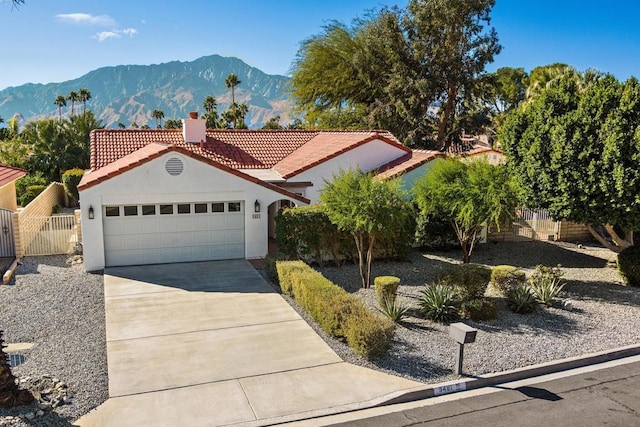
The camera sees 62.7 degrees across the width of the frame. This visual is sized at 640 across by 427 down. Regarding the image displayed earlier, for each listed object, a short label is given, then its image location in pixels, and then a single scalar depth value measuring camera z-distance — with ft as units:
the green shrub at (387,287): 40.32
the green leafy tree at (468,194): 50.06
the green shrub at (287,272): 44.93
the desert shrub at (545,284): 44.09
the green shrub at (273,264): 49.88
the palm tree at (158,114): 330.07
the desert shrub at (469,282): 41.63
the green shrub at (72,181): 99.25
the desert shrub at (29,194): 99.91
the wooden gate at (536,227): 74.64
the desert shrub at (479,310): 40.29
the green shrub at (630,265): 50.72
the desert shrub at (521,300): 42.11
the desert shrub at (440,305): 39.93
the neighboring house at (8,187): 74.74
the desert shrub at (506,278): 43.01
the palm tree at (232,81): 270.46
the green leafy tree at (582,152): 44.29
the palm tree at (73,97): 284.20
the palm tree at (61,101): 306.96
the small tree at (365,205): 45.75
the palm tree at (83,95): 294.87
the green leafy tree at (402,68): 110.42
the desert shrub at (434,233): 65.00
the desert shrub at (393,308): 39.42
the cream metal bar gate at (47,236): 58.34
